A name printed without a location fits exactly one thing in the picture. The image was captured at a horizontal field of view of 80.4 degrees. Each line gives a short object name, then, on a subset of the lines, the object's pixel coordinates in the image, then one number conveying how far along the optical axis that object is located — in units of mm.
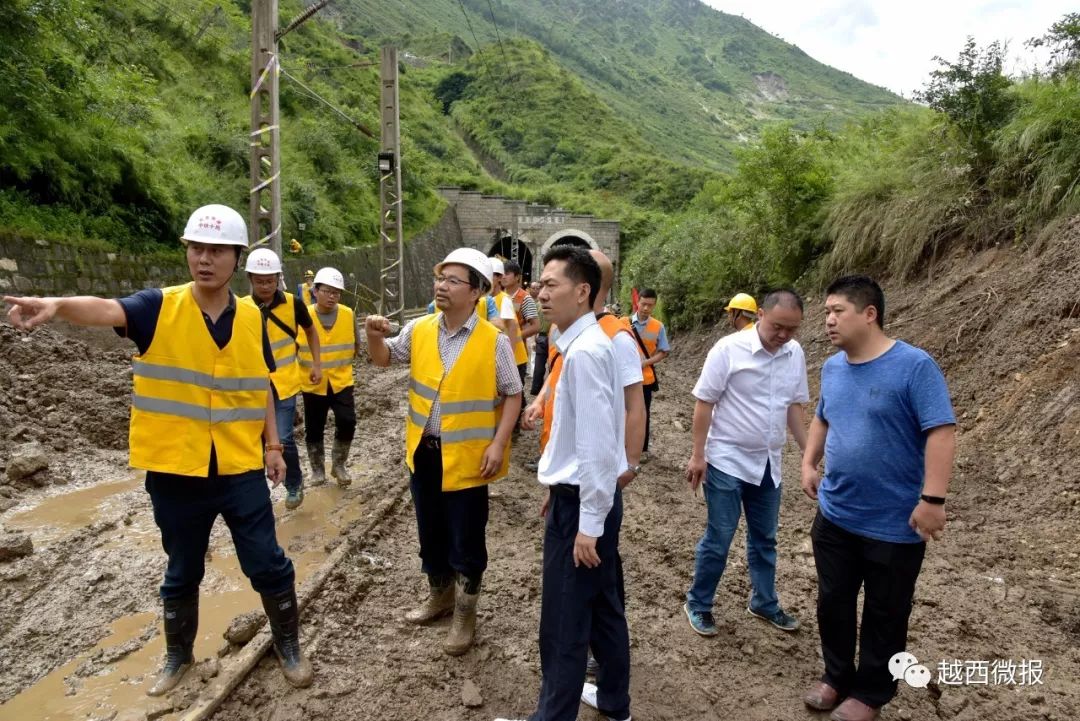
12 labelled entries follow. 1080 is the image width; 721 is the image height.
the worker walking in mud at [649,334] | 6805
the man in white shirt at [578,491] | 2312
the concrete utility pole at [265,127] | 8969
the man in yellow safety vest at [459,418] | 3098
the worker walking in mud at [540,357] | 8008
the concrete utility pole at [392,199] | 14070
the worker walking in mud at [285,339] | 4812
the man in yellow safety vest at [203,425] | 2689
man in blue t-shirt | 2600
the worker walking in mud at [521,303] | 6724
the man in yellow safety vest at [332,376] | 5422
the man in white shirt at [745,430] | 3479
